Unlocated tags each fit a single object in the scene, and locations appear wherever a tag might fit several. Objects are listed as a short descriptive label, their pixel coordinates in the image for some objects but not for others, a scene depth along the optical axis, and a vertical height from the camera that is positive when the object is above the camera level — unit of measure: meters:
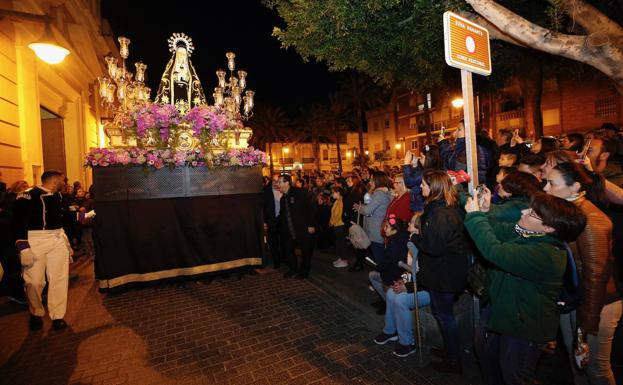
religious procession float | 6.31 +0.16
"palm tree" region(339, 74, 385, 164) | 35.47 +10.52
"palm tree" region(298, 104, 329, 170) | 48.75 +10.27
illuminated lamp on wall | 5.45 +2.88
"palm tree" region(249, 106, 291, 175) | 48.62 +10.21
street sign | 2.90 +1.30
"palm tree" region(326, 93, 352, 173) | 43.04 +10.18
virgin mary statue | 8.48 +3.15
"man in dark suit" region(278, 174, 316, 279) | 7.16 -0.71
